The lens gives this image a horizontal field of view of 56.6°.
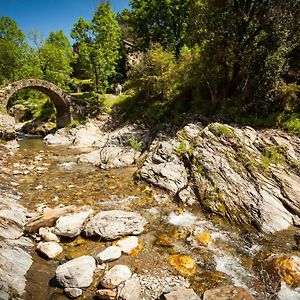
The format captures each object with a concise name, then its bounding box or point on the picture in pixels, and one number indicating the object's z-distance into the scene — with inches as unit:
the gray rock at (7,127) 915.4
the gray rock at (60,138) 1002.7
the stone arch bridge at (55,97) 1029.8
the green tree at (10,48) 1606.8
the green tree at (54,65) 1569.9
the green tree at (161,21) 1387.8
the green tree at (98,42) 1192.2
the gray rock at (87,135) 970.7
